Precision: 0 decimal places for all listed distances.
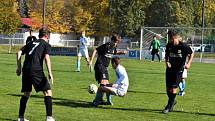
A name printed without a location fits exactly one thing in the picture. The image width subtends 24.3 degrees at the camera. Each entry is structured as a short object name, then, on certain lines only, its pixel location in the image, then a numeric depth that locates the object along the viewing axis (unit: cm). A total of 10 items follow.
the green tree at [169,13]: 7025
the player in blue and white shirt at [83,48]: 2350
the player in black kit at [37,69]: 976
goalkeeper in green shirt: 3675
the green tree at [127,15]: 6825
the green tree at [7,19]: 5075
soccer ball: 1304
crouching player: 1200
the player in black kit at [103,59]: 1256
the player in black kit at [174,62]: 1184
